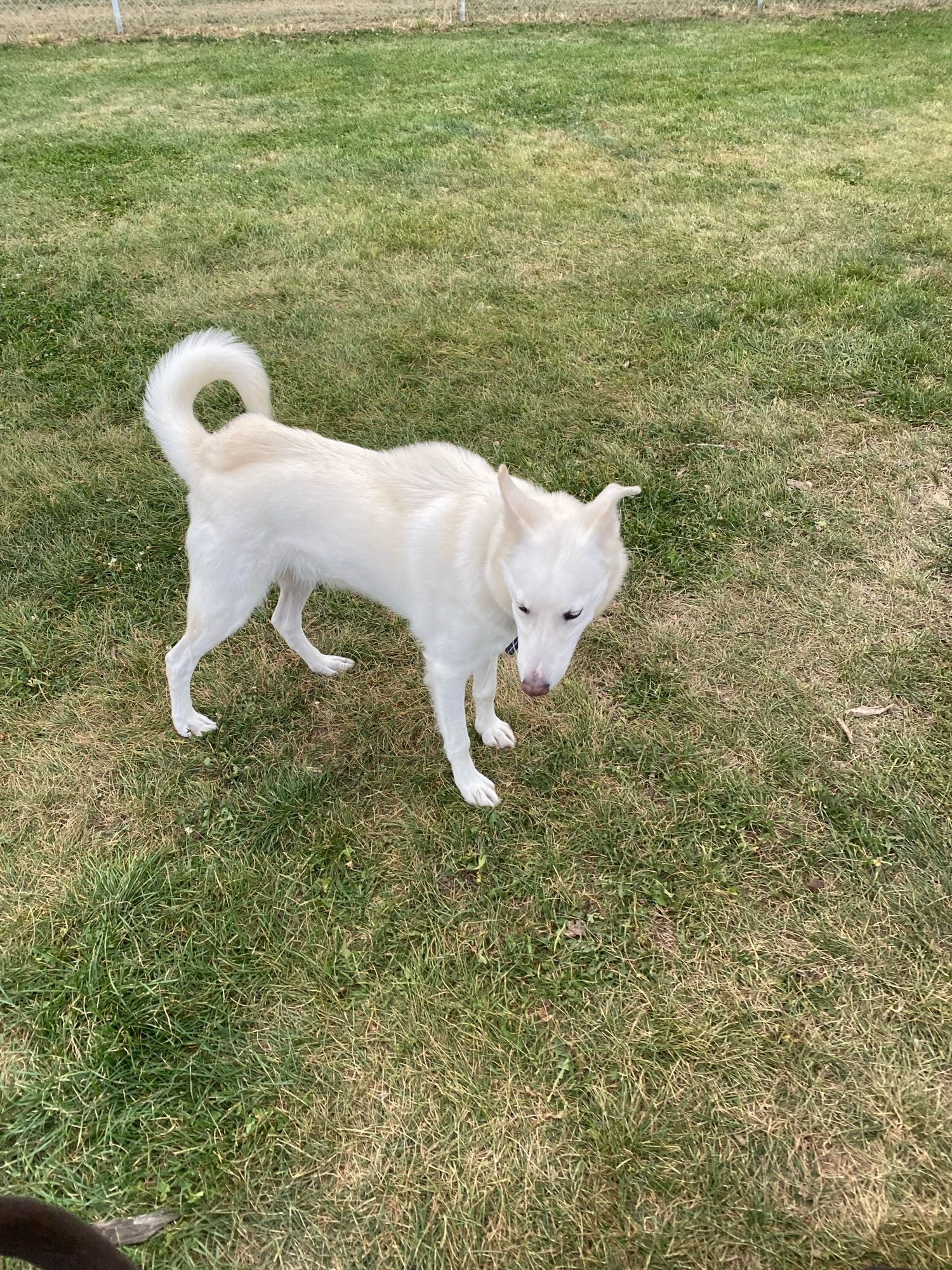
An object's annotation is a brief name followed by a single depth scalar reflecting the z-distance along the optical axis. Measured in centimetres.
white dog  198
